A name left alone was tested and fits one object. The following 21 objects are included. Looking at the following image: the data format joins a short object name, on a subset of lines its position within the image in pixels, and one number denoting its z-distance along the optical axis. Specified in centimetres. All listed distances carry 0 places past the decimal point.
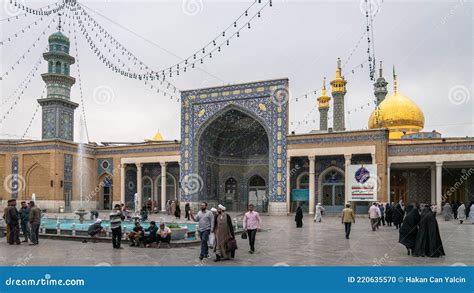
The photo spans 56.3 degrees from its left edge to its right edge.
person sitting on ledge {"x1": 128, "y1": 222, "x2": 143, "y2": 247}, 1153
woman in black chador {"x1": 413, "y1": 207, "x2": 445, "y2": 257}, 973
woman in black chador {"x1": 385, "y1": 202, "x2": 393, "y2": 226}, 1920
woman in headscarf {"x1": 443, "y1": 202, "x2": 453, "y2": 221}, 2194
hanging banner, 2447
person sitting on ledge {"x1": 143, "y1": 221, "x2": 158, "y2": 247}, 1142
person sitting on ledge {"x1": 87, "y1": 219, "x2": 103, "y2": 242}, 1269
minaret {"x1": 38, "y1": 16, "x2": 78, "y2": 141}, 3194
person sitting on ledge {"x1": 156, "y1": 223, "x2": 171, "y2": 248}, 1141
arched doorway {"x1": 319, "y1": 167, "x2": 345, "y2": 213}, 2727
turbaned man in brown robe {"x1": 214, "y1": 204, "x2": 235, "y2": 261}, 927
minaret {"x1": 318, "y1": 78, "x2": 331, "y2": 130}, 4003
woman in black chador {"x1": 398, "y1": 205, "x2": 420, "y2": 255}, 1010
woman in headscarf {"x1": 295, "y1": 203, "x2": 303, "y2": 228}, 1764
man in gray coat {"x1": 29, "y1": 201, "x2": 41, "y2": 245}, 1199
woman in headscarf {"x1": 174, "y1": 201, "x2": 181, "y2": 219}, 2369
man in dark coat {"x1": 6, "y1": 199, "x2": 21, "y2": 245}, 1199
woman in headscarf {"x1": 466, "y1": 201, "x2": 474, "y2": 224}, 2064
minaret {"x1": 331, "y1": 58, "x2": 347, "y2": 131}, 3744
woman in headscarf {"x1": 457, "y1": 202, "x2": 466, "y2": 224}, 2133
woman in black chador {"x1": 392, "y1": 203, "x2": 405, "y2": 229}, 1736
